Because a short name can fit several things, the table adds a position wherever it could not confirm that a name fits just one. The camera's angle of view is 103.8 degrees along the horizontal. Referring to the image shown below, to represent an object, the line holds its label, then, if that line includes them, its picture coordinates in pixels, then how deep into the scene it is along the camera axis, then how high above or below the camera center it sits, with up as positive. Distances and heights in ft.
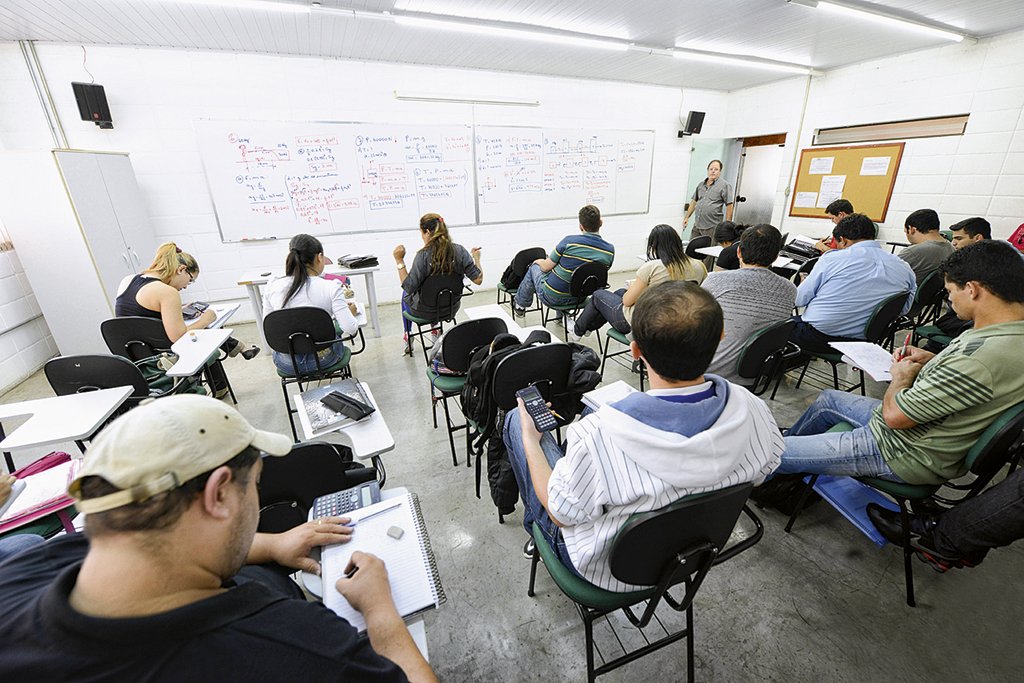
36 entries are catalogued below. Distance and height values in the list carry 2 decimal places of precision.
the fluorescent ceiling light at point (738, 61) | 14.48 +4.40
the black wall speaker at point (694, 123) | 19.52 +2.89
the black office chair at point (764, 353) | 6.68 -2.72
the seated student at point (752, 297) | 7.01 -1.85
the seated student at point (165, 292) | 7.85 -1.77
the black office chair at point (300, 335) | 7.53 -2.55
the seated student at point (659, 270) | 8.87 -1.76
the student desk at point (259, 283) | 11.43 -2.49
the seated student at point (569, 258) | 10.72 -1.78
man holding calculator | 2.86 -1.75
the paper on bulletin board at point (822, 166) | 17.46 +0.70
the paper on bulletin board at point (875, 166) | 15.73 +0.59
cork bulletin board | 15.75 +0.15
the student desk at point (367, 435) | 4.86 -2.90
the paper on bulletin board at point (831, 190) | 17.20 -0.29
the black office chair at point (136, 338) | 7.55 -2.52
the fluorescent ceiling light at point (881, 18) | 10.31 +4.28
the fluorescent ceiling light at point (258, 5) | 9.39 +4.23
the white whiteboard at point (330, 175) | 13.48 +0.64
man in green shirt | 4.06 -2.15
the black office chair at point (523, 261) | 13.99 -2.35
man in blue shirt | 7.90 -2.00
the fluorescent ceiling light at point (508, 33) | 10.81 +4.36
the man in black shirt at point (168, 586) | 1.63 -1.65
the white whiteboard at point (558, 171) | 17.01 +0.75
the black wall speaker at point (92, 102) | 11.17 +2.55
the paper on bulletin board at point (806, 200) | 18.23 -0.72
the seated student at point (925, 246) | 10.01 -1.54
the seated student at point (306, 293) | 8.11 -1.89
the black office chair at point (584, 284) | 10.80 -2.50
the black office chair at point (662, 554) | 2.89 -2.76
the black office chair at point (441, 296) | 10.54 -2.66
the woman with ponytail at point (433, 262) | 10.19 -1.74
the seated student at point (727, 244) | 12.12 -1.70
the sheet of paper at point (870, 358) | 5.84 -2.60
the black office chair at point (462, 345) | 6.79 -2.50
